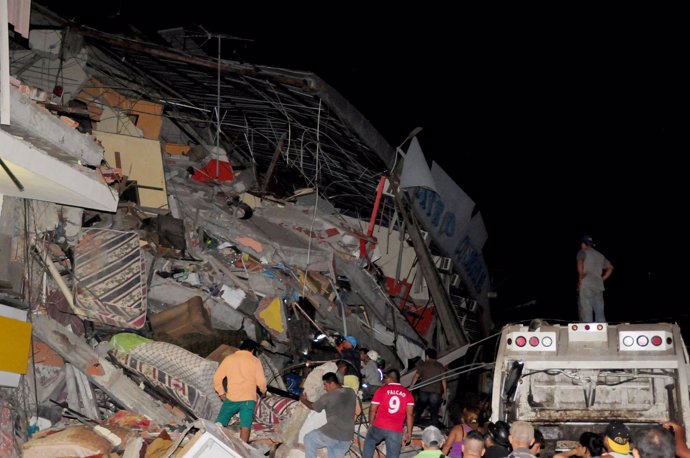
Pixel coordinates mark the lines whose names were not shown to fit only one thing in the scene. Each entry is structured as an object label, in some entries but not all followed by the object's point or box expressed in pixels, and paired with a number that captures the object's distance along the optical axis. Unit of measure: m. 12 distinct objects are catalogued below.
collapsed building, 11.92
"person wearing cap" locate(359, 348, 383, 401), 14.77
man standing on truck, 13.73
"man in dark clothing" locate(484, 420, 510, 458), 7.77
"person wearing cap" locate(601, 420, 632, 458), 6.10
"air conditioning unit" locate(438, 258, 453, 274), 20.78
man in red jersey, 10.56
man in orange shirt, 11.23
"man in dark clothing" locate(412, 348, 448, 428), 13.88
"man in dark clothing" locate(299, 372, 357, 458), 10.39
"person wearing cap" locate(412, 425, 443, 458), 8.18
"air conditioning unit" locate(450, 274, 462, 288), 21.69
